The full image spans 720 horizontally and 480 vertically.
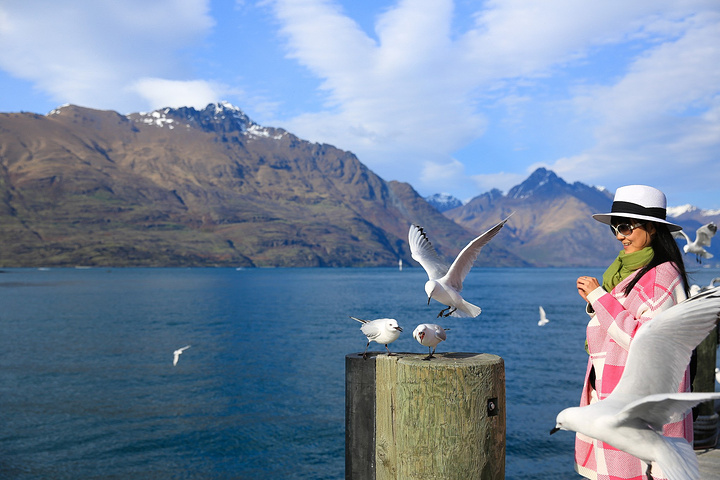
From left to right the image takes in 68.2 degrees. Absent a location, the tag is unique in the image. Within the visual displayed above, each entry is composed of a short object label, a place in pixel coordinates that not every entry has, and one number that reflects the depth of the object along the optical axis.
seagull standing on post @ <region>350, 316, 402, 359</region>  5.47
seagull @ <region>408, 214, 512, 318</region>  5.68
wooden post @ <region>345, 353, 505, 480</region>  4.17
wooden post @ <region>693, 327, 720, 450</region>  8.83
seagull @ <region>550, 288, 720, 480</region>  2.94
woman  3.69
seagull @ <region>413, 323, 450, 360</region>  4.91
